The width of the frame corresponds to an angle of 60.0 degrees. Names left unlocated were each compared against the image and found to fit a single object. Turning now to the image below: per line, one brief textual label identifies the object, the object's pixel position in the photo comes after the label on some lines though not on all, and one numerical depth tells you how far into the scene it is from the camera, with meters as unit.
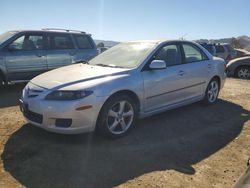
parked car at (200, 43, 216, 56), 11.05
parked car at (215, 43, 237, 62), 11.66
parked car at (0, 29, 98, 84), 5.87
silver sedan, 3.18
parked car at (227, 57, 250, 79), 9.31
